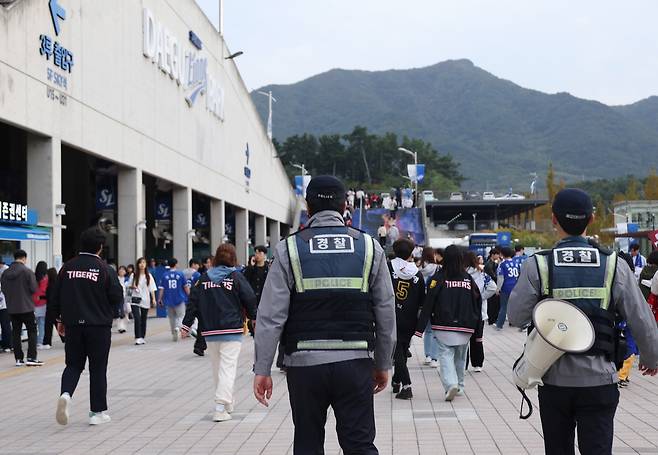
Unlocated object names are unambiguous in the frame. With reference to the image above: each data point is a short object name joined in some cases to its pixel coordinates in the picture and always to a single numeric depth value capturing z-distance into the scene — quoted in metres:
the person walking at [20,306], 13.21
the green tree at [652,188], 96.62
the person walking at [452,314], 9.42
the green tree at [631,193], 99.94
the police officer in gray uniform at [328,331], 4.20
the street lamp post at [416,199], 66.34
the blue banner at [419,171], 61.38
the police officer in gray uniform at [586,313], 4.11
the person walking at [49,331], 15.79
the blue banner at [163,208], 34.28
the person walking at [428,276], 11.73
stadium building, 18.72
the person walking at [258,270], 13.91
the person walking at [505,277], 18.95
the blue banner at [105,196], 28.58
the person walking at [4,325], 14.53
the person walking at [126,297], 20.23
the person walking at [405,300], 9.56
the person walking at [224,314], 8.59
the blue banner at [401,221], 57.00
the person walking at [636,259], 16.20
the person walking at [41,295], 15.55
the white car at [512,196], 86.81
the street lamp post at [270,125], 56.11
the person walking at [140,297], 16.92
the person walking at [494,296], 21.05
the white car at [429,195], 84.55
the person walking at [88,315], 7.89
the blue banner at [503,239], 44.56
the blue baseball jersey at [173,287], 16.59
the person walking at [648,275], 11.46
